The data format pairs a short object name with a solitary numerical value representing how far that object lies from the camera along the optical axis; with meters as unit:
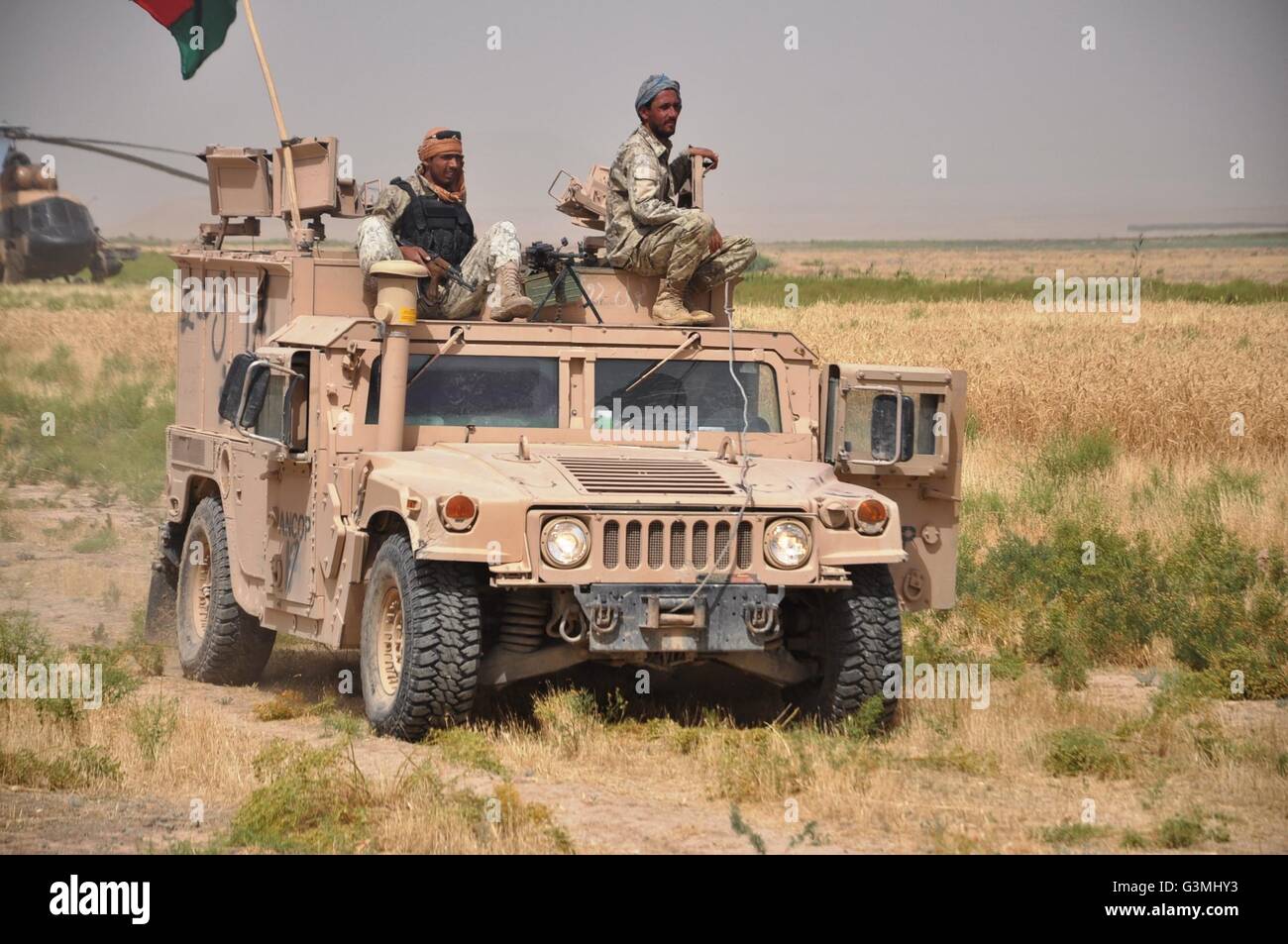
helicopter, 53.31
